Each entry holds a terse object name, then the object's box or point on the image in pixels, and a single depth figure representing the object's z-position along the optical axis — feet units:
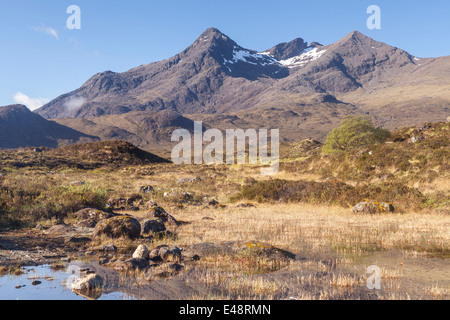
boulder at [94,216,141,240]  42.91
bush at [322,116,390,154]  173.96
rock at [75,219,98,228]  49.83
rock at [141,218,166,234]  46.39
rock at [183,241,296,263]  32.96
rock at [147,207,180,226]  54.75
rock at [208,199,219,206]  82.55
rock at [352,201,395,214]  61.62
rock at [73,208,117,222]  53.01
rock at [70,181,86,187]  102.76
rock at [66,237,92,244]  39.83
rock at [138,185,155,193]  100.19
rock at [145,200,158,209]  73.81
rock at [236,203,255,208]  78.89
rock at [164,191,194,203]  88.99
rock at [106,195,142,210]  72.19
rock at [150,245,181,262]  32.71
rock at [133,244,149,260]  32.35
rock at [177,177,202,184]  132.19
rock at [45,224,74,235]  45.19
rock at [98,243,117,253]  36.45
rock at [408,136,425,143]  99.60
